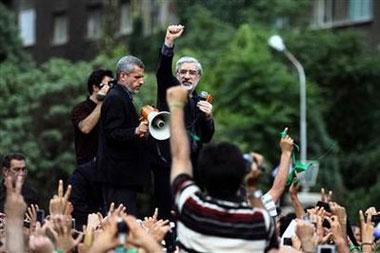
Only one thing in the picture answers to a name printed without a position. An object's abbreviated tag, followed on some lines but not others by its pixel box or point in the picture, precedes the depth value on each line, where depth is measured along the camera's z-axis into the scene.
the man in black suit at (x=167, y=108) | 13.85
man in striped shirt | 9.49
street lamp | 41.00
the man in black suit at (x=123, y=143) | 14.23
